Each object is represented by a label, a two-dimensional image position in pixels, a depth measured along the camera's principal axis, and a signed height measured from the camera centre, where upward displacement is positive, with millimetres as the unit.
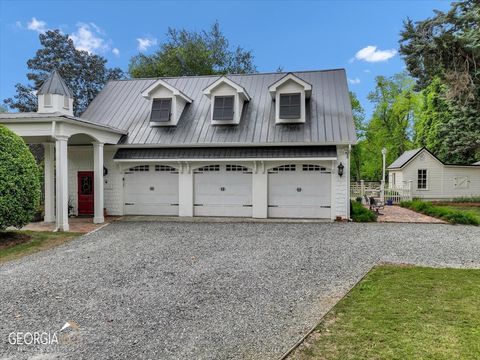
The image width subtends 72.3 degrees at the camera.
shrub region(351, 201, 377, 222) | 12305 -1394
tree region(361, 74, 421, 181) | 34469 +6297
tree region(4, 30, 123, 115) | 27625 +9669
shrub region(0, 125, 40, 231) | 8773 -63
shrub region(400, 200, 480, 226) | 12023 -1450
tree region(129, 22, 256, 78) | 25391 +9759
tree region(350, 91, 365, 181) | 36497 +5924
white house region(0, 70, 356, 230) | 12461 +1038
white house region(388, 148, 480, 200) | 21141 -22
